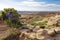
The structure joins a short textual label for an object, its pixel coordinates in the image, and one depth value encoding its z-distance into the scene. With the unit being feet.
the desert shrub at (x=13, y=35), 11.94
